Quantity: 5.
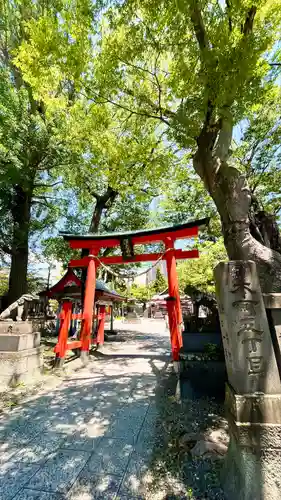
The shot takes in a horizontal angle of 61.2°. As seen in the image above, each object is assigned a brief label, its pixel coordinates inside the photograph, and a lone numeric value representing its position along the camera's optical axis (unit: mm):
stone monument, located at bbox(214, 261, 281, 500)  2023
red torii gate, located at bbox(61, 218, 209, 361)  6730
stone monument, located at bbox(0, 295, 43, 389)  5371
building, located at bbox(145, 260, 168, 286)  45856
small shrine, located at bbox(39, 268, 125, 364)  6841
